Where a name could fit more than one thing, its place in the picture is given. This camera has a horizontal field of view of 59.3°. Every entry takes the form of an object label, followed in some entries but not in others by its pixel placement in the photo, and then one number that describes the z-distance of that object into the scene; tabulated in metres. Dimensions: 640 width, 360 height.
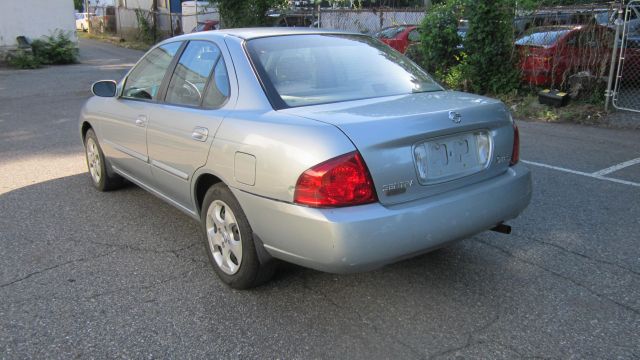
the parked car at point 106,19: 36.91
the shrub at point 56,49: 19.86
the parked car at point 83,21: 41.61
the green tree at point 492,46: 10.88
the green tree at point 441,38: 11.89
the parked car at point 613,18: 9.22
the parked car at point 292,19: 18.94
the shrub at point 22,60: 19.12
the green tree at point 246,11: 18.50
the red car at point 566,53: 9.70
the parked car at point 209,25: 22.36
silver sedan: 2.82
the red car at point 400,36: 14.84
